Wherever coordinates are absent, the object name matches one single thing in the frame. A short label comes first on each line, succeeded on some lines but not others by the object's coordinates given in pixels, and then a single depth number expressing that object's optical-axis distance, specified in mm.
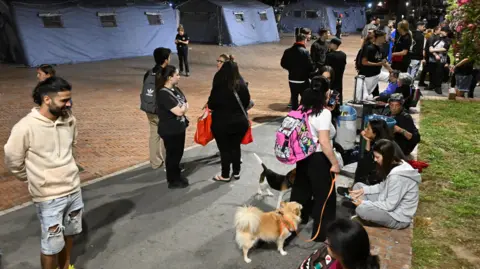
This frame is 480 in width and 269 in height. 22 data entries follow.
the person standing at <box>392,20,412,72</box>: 10320
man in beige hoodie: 3283
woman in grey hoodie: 4355
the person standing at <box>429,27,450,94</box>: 11867
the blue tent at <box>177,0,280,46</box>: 25625
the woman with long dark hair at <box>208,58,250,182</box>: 5445
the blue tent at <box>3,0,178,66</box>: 16875
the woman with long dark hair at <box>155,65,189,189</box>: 5395
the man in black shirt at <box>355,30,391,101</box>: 9461
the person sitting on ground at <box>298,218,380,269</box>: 2541
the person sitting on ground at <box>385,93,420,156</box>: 6316
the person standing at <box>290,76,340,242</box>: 4070
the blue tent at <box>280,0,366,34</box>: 33812
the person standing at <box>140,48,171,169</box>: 5988
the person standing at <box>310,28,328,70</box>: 9492
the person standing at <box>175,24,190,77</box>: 15258
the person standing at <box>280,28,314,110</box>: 8719
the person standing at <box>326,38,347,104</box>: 8812
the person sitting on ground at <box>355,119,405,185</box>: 5246
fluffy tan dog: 4000
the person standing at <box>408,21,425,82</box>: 11570
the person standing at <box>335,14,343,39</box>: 32362
